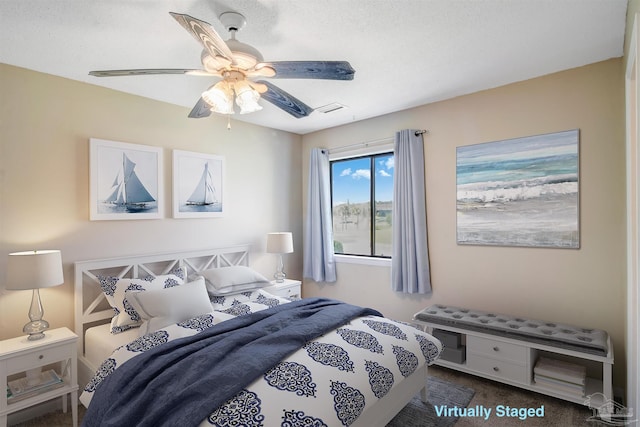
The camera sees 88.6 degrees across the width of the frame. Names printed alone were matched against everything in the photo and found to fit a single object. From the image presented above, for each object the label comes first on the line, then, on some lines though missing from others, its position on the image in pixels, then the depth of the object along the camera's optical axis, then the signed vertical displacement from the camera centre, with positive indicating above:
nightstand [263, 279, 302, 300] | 3.82 -0.91
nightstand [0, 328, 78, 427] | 2.16 -1.04
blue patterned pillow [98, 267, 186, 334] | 2.60 -0.63
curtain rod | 3.63 +0.88
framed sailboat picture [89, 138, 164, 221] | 2.93 +0.32
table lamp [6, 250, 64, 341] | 2.29 -0.43
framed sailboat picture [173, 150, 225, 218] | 3.49 +0.33
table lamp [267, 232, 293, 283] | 4.07 -0.39
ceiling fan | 1.74 +0.79
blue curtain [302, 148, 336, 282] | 4.46 -0.13
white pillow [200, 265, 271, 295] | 3.22 -0.67
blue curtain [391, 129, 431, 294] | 3.57 -0.07
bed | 1.55 -0.85
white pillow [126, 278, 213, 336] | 2.47 -0.71
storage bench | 2.39 -1.16
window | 4.21 +0.12
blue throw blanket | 1.52 -0.82
